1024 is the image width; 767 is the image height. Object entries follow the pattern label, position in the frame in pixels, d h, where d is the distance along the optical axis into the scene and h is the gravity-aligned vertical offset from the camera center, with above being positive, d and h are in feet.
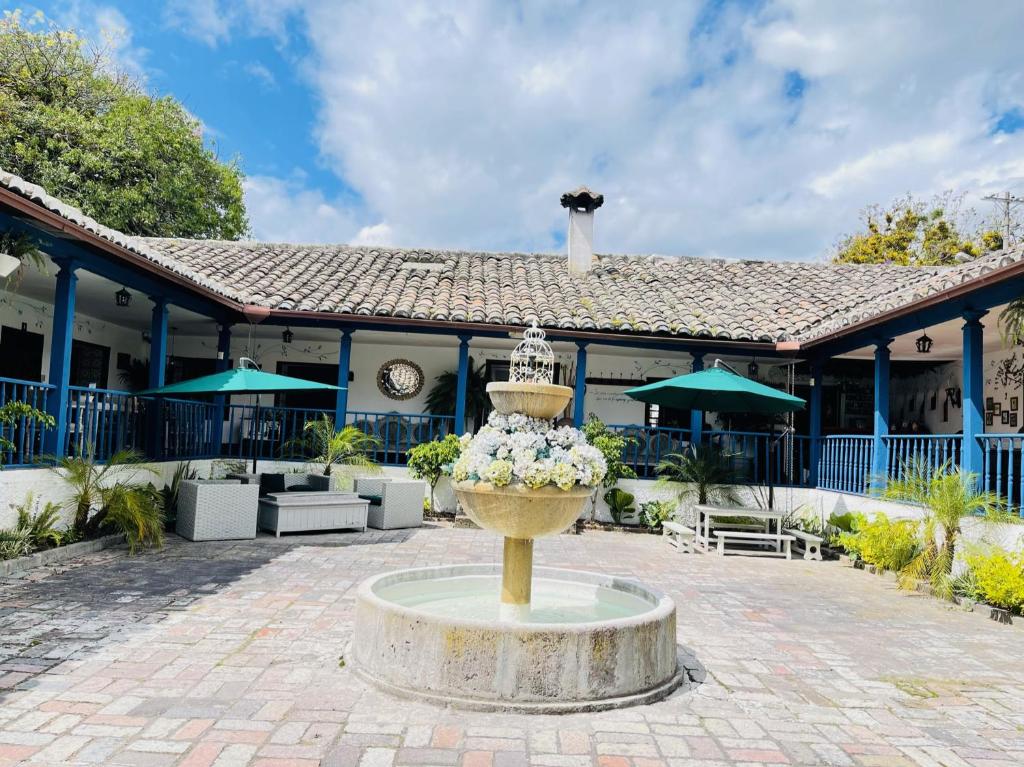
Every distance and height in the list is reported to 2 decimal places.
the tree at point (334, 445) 34.88 -0.88
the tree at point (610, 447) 34.06 -0.38
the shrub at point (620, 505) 36.17 -3.29
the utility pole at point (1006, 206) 49.56 +22.46
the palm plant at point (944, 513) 22.16 -1.84
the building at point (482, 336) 25.71 +5.20
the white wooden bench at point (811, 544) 30.04 -4.08
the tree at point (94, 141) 61.67 +25.15
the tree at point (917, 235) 79.36 +24.62
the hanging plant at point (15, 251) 21.33 +5.09
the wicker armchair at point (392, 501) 32.72 -3.26
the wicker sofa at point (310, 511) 29.43 -3.52
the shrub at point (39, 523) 21.95 -3.34
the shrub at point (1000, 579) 19.45 -3.42
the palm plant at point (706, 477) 34.96 -1.65
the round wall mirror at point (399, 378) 44.86 +3.27
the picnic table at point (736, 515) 30.25 -2.97
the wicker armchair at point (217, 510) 27.27 -3.35
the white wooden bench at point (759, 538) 29.68 -3.90
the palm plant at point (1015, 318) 22.86 +4.40
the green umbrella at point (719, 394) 29.55 +2.10
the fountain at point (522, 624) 11.73 -3.33
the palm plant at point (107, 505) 24.38 -2.98
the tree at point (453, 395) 42.55 +2.26
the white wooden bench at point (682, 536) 30.45 -4.06
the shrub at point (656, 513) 35.96 -3.60
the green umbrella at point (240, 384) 28.27 +1.63
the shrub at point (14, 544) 20.27 -3.72
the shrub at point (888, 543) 24.98 -3.32
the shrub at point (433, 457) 35.32 -1.25
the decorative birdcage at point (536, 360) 14.82 +1.57
